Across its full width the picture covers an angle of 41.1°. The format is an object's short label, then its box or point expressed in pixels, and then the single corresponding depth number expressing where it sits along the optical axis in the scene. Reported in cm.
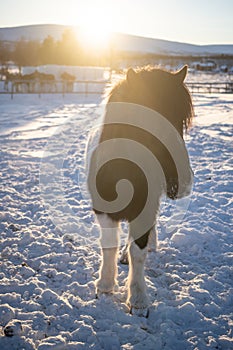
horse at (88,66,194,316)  216
